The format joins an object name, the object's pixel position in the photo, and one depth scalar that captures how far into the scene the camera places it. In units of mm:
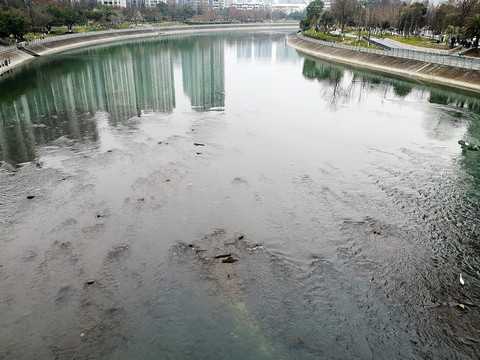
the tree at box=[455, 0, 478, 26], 52406
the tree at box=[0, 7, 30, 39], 52509
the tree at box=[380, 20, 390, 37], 75719
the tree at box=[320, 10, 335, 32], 93750
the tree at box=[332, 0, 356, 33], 82625
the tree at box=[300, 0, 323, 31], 105950
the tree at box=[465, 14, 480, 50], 43094
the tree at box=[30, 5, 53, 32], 70562
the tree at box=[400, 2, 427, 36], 69250
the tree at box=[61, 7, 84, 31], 80625
